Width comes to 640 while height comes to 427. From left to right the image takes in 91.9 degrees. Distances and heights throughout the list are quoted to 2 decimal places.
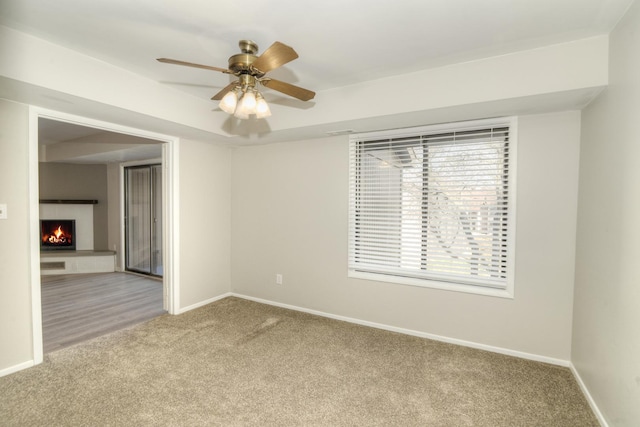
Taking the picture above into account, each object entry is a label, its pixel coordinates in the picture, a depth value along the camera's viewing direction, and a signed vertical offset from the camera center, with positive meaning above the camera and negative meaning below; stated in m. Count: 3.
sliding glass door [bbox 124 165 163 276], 5.64 -0.30
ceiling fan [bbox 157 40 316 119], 1.73 +0.78
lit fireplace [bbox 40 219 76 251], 5.99 -0.63
